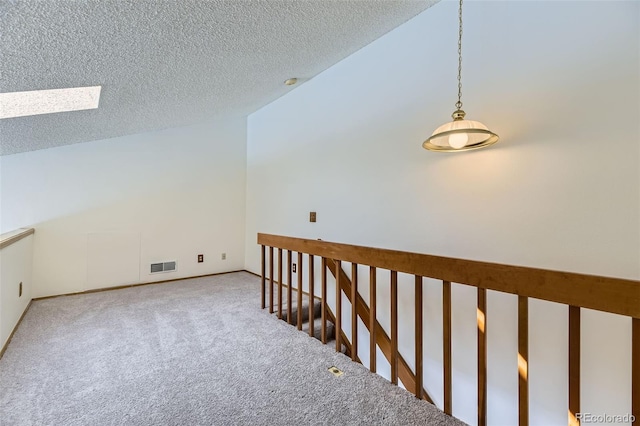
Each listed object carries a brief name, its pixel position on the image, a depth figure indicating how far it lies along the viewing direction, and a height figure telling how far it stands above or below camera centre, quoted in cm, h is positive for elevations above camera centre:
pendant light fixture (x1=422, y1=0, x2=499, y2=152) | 159 +46
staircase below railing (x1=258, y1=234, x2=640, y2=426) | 105 -34
